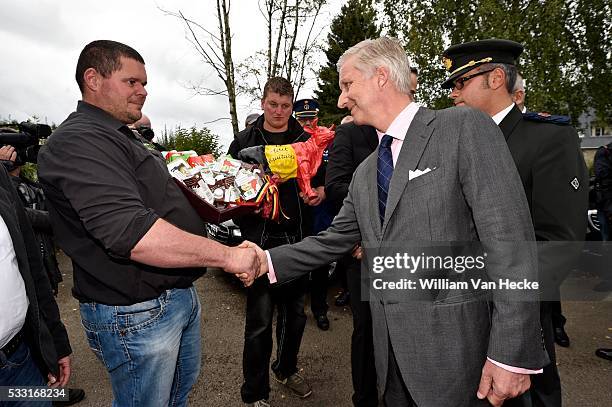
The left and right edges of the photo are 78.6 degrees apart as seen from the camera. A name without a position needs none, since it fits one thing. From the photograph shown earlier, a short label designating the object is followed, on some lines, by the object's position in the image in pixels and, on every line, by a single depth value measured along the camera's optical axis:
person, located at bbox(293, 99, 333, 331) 4.64
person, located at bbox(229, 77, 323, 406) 3.01
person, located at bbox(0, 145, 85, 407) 2.61
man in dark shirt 1.51
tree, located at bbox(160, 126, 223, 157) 15.88
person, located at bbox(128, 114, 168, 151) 4.73
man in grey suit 1.49
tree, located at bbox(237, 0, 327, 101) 16.62
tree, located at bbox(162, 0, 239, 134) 15.30
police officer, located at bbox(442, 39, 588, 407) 1.93
